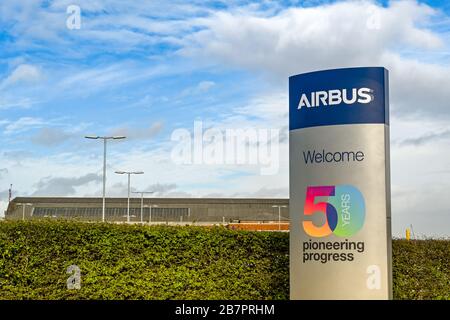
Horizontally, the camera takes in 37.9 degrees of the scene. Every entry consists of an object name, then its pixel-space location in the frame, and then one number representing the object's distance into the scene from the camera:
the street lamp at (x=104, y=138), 32.07
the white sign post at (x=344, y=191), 9.96
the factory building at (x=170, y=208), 55.53
